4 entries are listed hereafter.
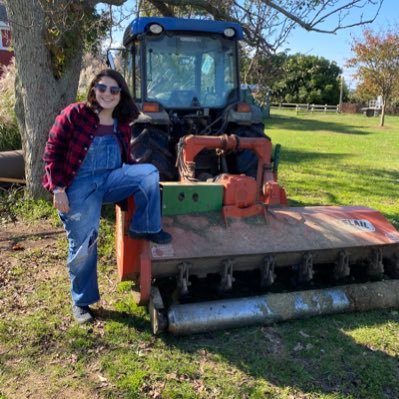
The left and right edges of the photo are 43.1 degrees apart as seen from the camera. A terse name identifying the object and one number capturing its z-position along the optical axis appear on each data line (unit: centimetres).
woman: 349
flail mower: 375
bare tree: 583
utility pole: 4829
